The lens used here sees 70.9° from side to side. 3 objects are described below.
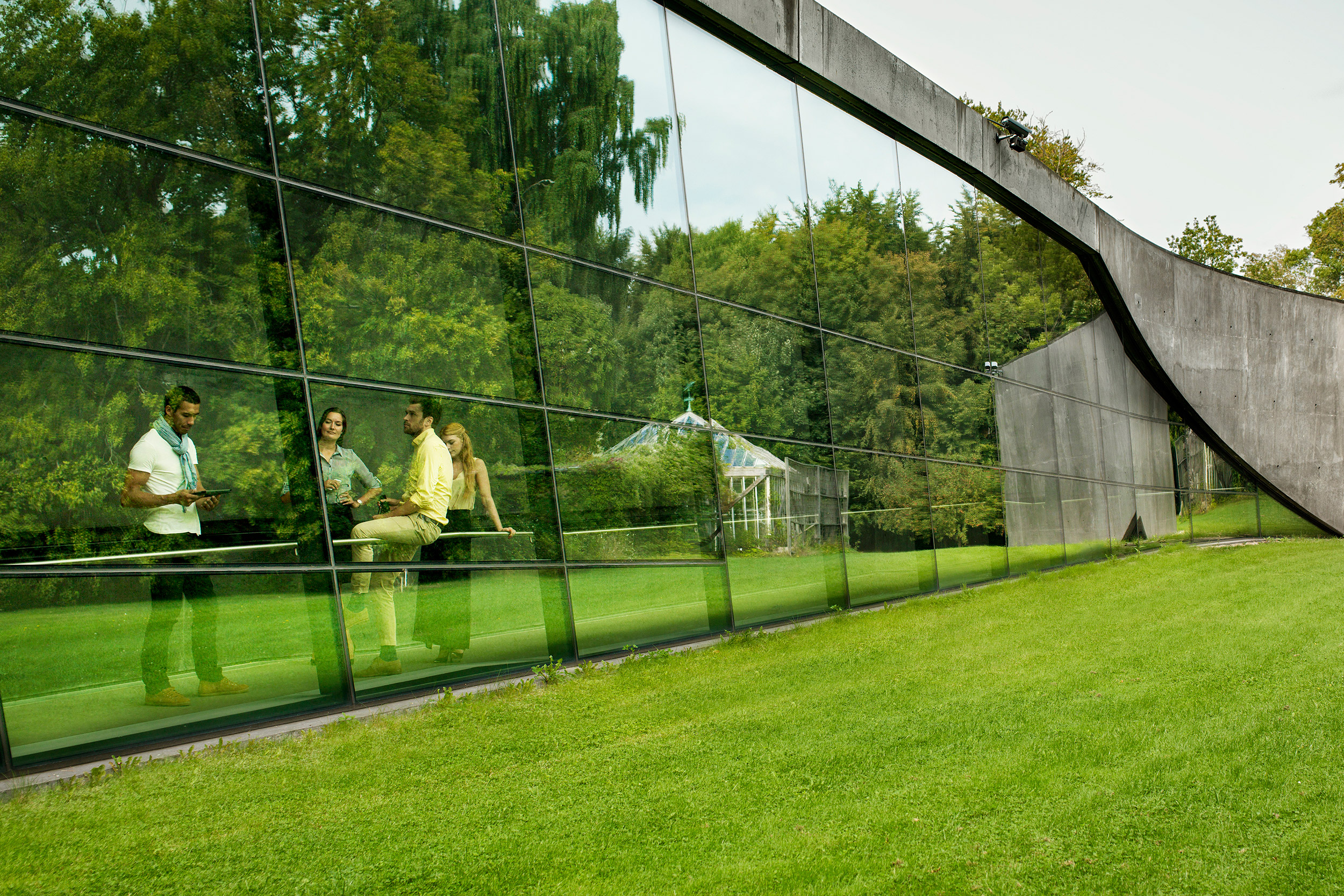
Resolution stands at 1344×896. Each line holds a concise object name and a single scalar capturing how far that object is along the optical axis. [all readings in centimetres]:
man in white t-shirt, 559
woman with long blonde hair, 696
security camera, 1439
